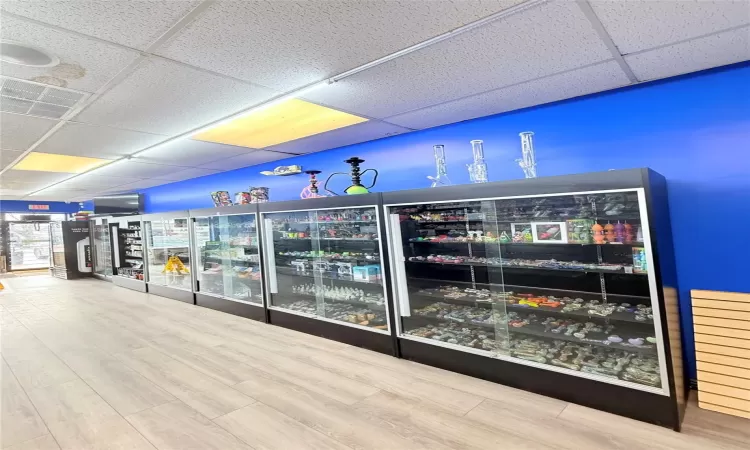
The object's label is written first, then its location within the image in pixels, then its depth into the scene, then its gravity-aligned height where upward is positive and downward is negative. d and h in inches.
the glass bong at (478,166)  113.0 +16.8
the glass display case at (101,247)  347.9 +9.1
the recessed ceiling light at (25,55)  68.3 +41.4
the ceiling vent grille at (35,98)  86.6 +42.8
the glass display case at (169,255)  234.2 -3.6
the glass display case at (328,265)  143.7 -13.5
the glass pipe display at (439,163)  123.7 +20.7
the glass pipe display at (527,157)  103.7 +16.6
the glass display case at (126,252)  296.2 +1.7
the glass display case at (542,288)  81.1 -22.4
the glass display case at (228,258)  192.2 -7.7
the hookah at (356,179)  143.3 +21.7
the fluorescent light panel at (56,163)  173.2 +51.5
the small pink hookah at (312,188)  162.9 +21.7
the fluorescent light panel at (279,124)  122.2 +43.3
